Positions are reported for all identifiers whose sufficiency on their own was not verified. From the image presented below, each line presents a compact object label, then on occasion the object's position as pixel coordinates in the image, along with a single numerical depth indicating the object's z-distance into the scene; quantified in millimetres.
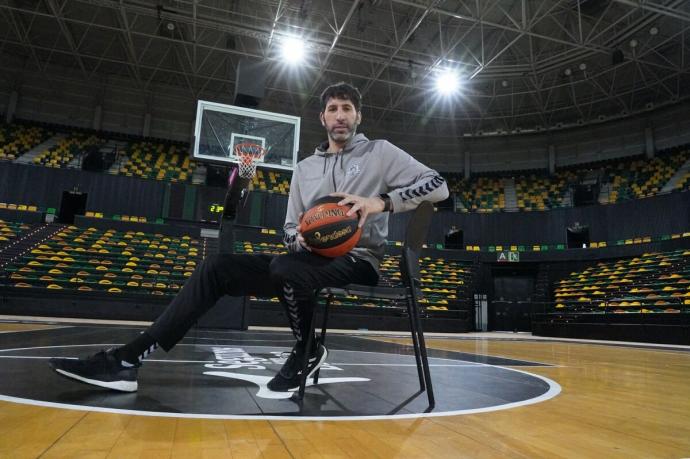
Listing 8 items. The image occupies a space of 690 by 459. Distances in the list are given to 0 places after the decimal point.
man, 1903
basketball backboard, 8008
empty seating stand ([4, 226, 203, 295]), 11258
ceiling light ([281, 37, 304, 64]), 14102
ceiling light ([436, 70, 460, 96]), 15852
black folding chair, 1980
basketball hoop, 6996
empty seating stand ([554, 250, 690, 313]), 11117
